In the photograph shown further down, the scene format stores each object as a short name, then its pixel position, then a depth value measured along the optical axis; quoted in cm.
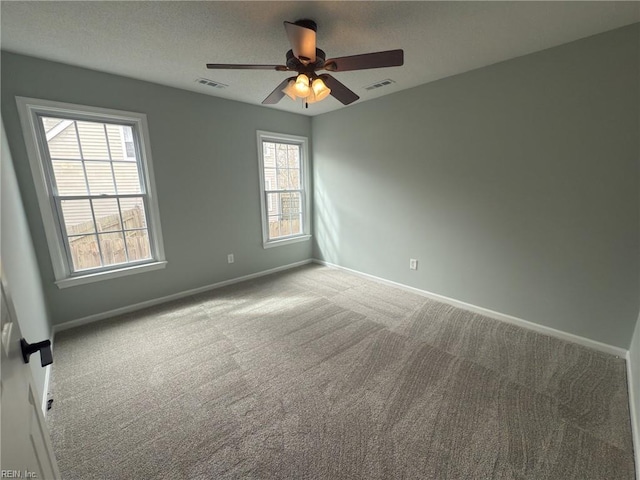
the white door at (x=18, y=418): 64
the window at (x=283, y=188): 400
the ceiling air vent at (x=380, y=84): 286
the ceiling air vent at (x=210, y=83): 280
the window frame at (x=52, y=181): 232
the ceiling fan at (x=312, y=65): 162
